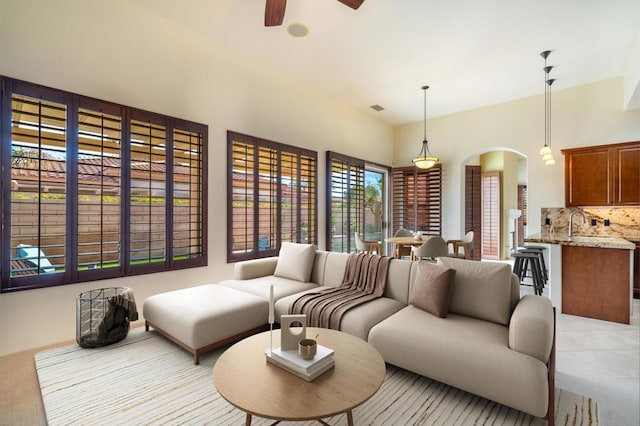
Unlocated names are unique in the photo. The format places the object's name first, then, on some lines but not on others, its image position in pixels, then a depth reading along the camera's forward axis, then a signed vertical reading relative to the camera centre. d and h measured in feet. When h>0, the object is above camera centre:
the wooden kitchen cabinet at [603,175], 14.12 +1.95
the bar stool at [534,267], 14.67 -2.69
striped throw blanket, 8.31 -2.55
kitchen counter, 10.94 -2.39
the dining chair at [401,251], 16.37 -2.04
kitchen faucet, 15.52 -0.19
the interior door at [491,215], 26.86 -0.09
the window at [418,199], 20.79 +1.04
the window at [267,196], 13.07 +0.82
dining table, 15.38 -1.46
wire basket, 8.39 -3.05
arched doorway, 26.78 +1.25
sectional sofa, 5.73 -2.67
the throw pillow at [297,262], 11.37 -1.90
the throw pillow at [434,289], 7.79 -2.01
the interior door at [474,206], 21.79 +0.58
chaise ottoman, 7.72 -2.84
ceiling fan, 7.63 +5.50
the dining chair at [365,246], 15.99 -1.73
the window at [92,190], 8.13 +0.73
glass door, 20.99 +0.79
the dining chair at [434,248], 13.65 -1.56
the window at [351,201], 17.85 +0.81
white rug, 5.79 -3.93
